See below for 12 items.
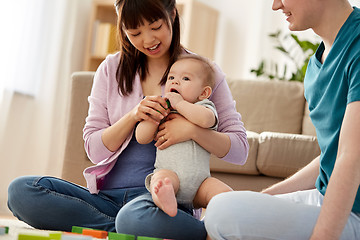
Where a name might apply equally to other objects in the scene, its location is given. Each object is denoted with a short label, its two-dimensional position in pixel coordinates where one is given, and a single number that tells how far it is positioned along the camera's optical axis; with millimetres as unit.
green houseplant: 4667
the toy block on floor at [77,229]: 2122
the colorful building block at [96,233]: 2038
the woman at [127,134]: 2302
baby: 2195
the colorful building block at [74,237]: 1871
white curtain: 4654
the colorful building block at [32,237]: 1824
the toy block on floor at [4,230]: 2110
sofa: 3438
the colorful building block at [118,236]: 1958
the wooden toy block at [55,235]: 1890
